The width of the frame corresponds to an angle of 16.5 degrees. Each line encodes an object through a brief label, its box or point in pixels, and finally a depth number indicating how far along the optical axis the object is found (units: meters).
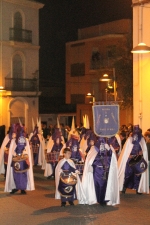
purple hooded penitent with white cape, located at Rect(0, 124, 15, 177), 16.21
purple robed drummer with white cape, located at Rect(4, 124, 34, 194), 14.73
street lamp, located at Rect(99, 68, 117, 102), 21.30
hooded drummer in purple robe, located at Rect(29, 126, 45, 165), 23.16
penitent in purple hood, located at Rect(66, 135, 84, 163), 14.09
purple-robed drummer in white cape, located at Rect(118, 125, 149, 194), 14.65
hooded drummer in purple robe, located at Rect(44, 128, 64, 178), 17.81
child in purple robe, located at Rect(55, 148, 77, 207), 12.78
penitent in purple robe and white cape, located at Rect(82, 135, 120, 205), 12.70
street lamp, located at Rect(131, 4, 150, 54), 14.98
